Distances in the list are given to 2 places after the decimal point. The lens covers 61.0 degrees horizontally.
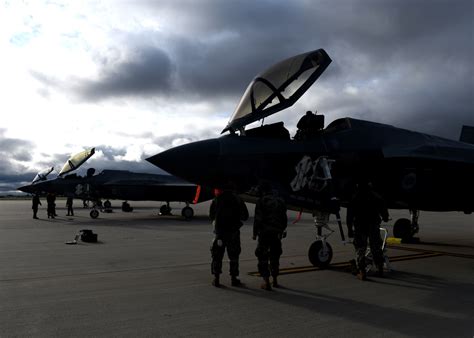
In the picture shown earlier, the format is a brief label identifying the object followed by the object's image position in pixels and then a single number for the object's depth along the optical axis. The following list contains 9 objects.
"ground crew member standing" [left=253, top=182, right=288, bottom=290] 6.62
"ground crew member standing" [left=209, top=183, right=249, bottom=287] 6.77
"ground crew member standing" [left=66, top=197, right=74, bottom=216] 27.75
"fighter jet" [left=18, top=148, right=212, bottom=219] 26.34
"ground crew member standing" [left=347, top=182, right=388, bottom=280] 7.43
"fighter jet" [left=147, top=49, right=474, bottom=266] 6.89
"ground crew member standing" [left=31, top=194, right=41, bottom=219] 25.02
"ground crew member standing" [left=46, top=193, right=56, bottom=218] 25.17
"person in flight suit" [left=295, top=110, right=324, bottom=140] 8.09
